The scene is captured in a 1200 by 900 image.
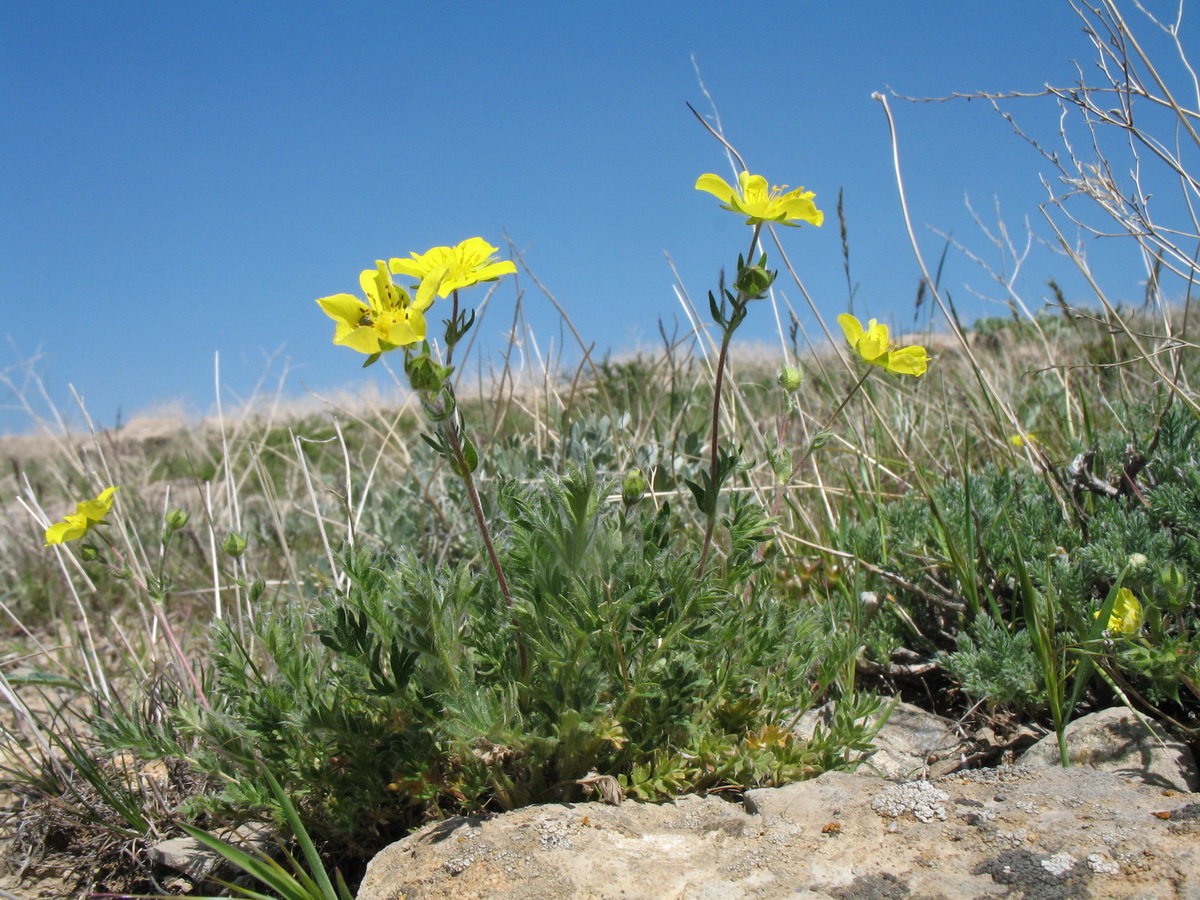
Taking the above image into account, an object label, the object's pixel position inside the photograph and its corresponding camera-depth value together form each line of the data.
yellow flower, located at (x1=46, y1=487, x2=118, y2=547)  0.33
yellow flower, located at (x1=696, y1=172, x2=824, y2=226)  0.29
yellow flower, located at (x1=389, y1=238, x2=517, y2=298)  0.26
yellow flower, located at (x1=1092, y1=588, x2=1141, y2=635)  0.32
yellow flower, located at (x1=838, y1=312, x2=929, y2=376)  0.33
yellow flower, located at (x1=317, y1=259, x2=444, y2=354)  0.25
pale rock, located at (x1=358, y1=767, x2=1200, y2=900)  0.25
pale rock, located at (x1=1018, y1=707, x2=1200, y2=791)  0.30
